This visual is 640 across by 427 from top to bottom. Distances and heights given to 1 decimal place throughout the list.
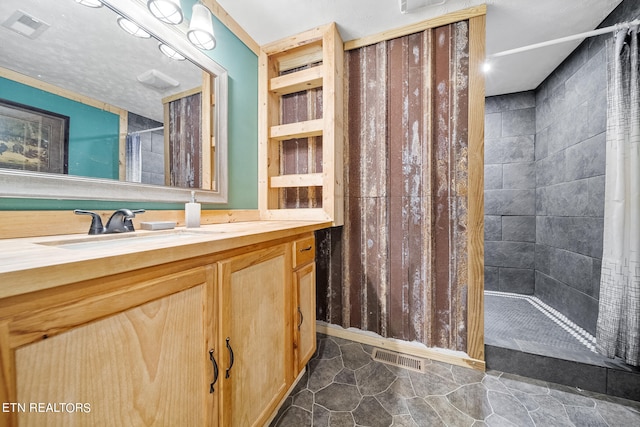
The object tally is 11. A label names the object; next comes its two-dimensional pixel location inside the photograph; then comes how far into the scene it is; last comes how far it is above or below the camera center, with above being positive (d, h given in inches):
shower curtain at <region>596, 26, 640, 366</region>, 52.4 -0.8
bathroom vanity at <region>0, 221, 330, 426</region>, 16.8 -12.0
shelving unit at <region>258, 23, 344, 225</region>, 69.2 +25.5
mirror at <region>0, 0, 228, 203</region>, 33.2 +21.3
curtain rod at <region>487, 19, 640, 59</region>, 54.2 +42.9
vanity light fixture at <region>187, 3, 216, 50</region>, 51.0 +39.9
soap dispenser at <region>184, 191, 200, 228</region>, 50.6 -1.1
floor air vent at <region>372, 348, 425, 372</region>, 62.9 -41.6
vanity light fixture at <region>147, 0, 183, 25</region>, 45.1 +38.6
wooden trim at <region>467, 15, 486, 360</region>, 61.9 +4.5
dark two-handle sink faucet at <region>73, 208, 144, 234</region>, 36.9 -2.3
